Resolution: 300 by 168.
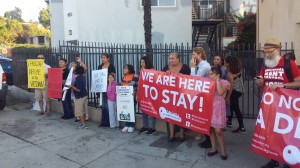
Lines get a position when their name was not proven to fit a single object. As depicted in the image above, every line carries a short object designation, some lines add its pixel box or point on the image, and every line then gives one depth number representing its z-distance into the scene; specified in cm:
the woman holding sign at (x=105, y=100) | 746
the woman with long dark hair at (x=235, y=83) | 658
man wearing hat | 458
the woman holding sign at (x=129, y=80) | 702
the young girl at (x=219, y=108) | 530
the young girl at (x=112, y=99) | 725
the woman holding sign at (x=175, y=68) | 620
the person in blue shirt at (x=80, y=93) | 750
